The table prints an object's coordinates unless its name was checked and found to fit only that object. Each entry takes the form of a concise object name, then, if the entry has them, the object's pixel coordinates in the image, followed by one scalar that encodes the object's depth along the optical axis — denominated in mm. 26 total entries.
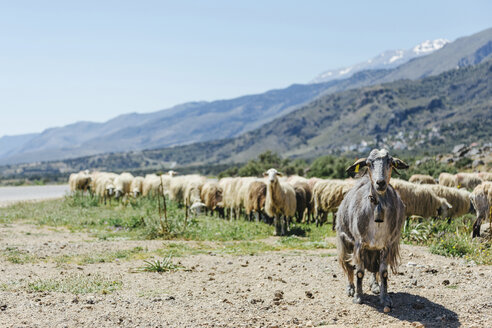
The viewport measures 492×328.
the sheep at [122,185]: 25984
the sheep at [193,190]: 22234
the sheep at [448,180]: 24617
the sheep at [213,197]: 21578
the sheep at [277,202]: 15469
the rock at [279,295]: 7398
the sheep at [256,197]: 17344
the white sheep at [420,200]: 15484
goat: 6453
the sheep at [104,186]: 25812
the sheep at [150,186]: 26075
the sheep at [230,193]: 20312
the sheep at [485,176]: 24842
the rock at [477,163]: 38812
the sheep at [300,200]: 18453
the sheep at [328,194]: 17016
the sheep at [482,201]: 14383
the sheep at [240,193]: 19272
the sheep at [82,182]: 30172
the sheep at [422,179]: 22209
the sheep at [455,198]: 16953
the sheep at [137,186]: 26347
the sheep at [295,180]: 20219
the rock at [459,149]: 47631
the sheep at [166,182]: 25688
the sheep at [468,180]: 24297
